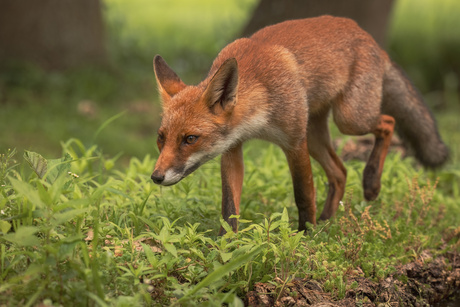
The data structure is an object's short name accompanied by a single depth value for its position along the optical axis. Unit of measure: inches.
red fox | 357.7
